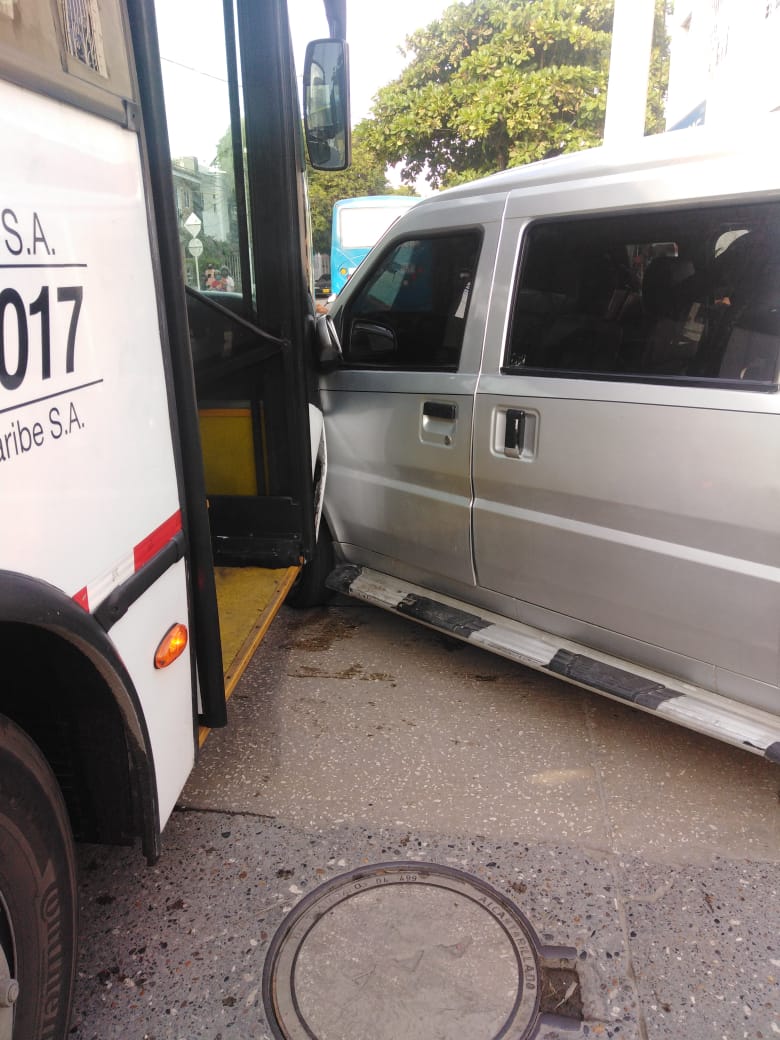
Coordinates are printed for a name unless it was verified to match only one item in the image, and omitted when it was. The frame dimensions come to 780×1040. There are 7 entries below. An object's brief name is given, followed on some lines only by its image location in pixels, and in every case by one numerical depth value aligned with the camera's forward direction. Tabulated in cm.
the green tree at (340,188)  3253
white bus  143
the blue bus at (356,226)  1855
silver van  248
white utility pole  829
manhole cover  197
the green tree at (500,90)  1816
